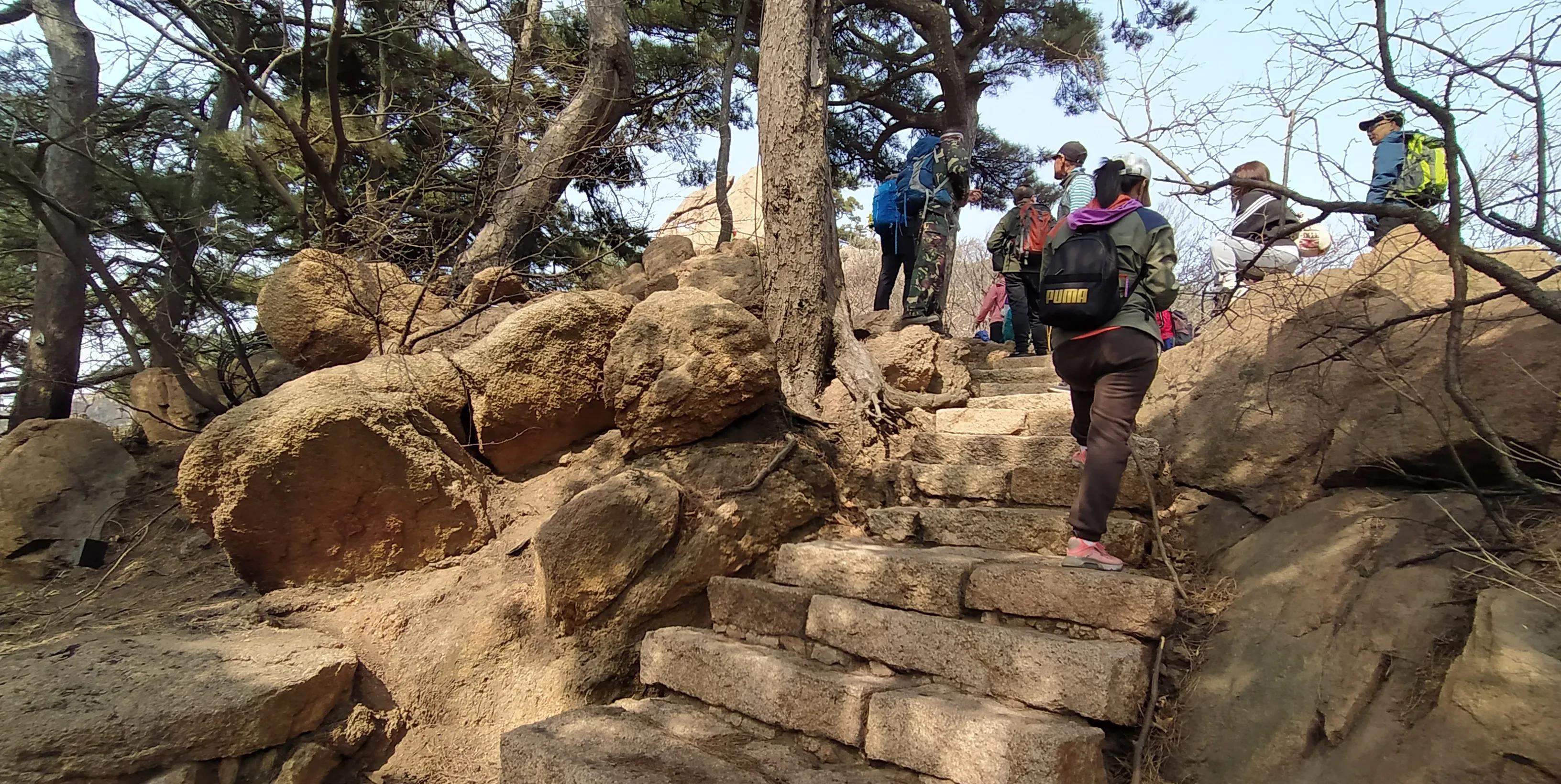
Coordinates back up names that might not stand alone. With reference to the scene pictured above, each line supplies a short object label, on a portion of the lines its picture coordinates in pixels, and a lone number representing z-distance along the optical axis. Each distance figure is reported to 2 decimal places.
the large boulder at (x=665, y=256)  7.42
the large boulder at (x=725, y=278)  6.48
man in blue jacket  4.34
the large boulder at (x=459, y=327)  4.80
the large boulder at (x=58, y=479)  4.24
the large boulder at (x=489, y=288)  5.18
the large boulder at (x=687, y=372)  3.83
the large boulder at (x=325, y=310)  4.65
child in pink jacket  9.68
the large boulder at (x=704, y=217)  5.22
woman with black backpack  2.80
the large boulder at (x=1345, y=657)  1.97
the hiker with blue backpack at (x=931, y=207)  6.30
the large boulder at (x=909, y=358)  5.17
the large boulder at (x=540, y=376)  4.02
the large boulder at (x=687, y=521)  3.28
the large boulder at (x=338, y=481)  3.33
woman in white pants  3.89
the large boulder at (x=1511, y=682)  1.72
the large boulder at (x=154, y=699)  2.43
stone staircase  2.29
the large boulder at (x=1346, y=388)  2.72
